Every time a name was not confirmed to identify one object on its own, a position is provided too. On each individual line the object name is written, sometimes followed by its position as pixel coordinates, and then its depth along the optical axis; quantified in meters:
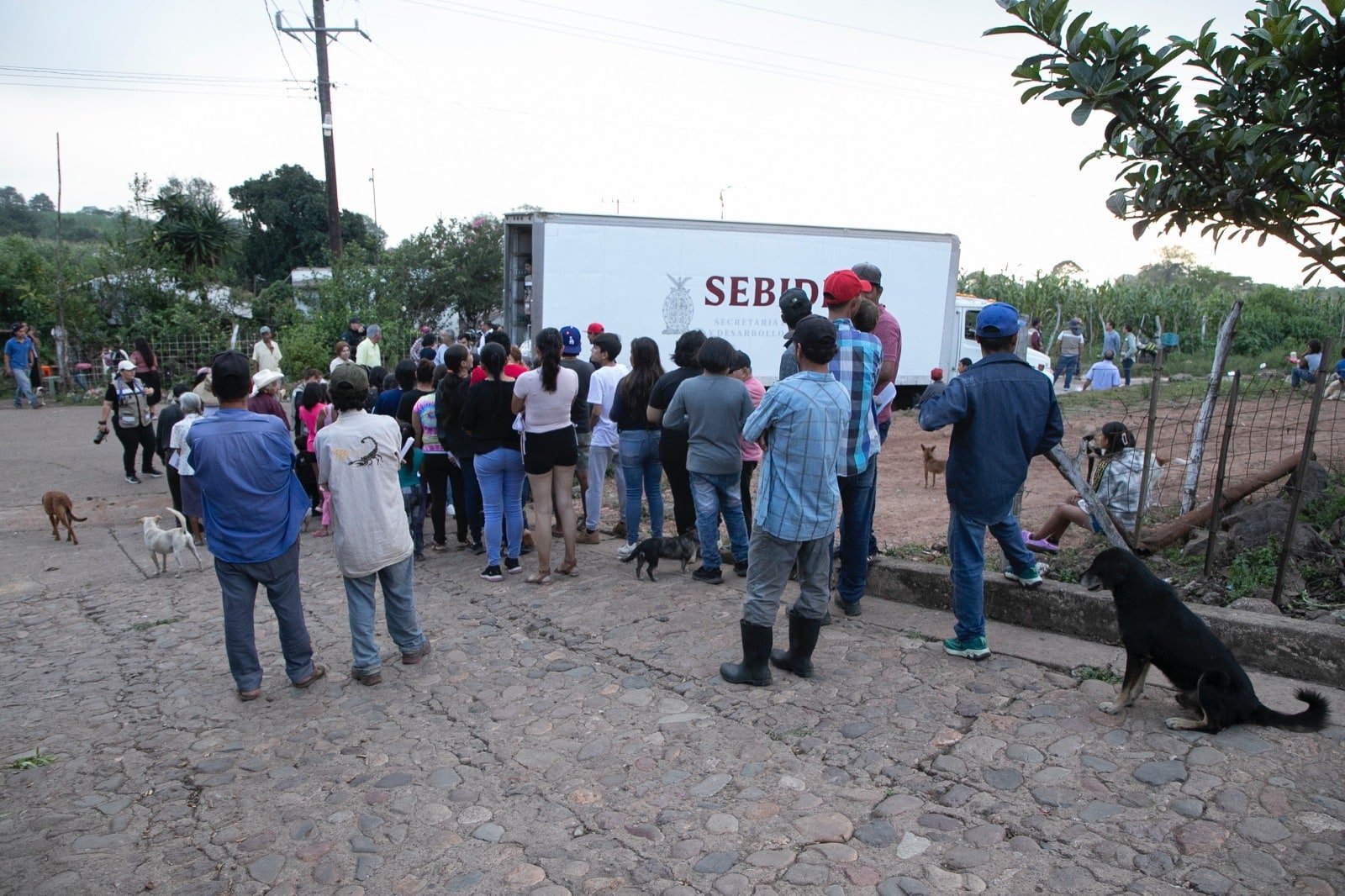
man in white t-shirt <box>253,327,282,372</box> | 16.17
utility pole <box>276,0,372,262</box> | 21.44
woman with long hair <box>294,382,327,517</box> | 8.51
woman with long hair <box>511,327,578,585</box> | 6.46
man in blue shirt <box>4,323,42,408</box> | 19.58
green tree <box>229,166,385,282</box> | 40.16
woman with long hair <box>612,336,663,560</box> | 6.82
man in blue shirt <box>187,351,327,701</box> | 4.66
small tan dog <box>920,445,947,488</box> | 10.73
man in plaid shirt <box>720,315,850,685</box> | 4.30
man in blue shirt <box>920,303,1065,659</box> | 4.55
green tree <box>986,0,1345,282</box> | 4.37
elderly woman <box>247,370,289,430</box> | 7.80
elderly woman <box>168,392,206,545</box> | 8.20
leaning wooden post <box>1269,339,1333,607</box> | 4.67
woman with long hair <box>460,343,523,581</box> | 6.68
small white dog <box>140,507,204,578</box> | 7.86
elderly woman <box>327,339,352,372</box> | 12.61
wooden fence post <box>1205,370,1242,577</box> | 5.02
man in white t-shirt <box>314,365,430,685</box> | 4.86
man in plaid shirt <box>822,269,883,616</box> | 4.95
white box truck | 13.70
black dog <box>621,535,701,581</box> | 6.69
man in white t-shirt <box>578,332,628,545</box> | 7.41
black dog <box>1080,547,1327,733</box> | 3.79
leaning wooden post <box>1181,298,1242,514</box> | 5.74
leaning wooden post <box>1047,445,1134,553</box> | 5.34
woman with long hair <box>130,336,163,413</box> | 12.24
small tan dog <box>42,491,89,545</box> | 9.27
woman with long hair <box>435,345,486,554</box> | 7.24
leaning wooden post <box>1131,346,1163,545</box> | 5.32
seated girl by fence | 6.00
